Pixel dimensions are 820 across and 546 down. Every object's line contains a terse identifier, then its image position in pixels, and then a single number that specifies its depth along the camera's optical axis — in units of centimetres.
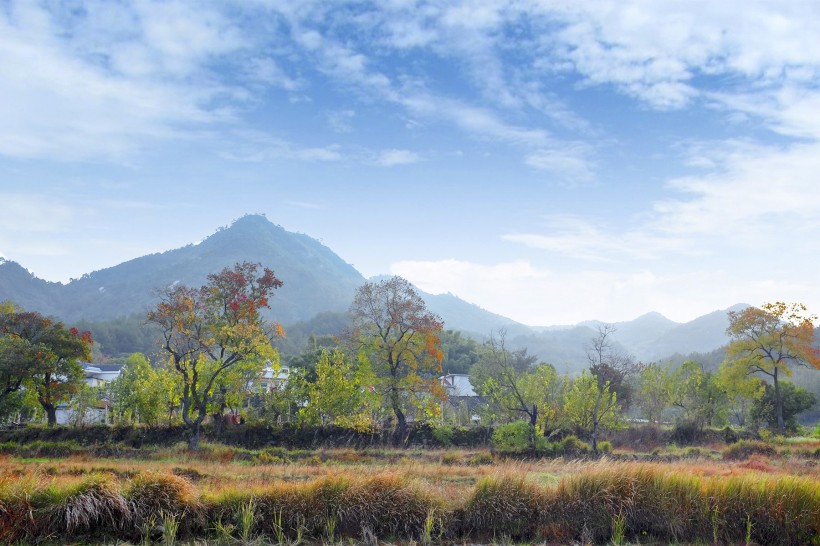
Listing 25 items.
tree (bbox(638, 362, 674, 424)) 4031
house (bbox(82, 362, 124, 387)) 6190
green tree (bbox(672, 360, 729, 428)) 3825
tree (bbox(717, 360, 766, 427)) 3697
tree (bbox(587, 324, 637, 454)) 2841
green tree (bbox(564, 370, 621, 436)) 3073
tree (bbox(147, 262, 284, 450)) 2572
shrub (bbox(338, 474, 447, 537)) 1128
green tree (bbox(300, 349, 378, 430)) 2884
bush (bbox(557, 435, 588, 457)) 2492
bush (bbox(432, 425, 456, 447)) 2850
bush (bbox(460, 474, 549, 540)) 1155
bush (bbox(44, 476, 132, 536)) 1052
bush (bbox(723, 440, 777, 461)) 2597
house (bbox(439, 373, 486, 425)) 3851
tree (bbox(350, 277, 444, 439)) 2912
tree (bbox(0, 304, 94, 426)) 2692
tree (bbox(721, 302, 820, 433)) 3675
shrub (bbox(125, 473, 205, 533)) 1091
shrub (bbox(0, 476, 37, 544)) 1016
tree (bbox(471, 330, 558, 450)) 2741
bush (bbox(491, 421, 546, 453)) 2516
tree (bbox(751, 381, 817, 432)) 3800
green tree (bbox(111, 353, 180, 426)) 2800
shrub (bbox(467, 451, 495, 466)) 2167
